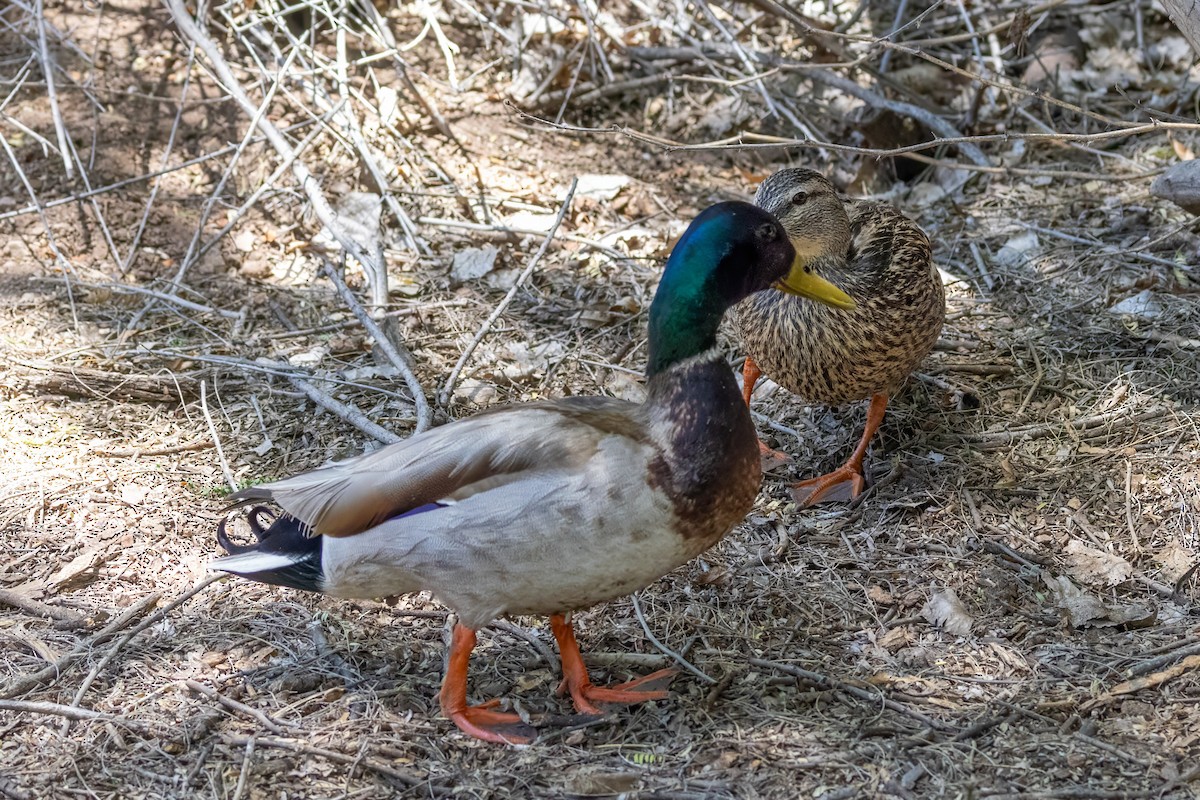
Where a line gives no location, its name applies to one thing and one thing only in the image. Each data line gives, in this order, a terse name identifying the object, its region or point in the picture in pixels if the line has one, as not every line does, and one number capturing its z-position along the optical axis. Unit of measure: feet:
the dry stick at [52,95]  32.32
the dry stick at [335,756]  17.83
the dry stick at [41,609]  21.39
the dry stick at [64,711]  18.67
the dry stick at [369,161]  34.42
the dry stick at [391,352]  26.37
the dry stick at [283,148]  31.73
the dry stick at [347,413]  26.27
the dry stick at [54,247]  31.32
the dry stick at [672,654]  20.33
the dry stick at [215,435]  25.39
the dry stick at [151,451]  26.35
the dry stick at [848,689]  18.83
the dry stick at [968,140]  20.59
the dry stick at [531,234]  33.27
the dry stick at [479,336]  27.43
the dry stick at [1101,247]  30.89
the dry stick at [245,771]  17.31
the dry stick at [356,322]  30.99
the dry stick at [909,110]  36.45
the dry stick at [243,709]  18.78
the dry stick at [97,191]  31.68
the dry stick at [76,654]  19.51
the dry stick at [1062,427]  26.07
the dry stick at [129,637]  19.40
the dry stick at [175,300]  31.30
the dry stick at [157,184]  33.35
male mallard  17.74
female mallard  24.99
